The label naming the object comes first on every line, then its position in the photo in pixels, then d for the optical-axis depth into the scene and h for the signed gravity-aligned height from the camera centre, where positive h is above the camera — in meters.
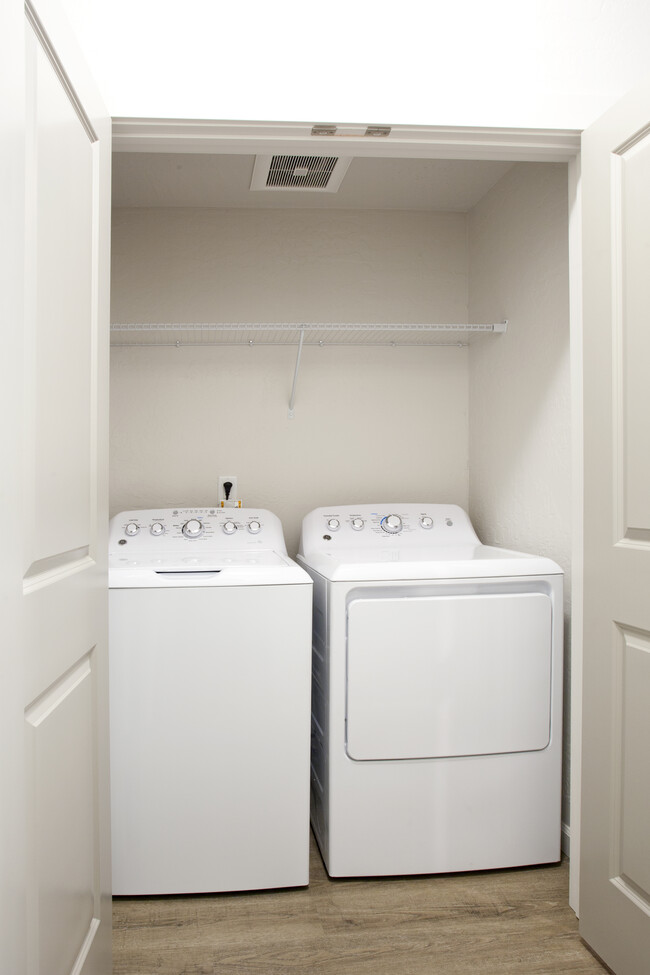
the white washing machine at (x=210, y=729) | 1.80 -0.63
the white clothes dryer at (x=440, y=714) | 1.89 -0.63
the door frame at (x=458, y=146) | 1.55 +0.75
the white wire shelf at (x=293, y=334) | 2.54 +0.55
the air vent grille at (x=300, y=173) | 2.28 +1.02
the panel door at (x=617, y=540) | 1.40 -0.12
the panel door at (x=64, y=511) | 0.99 -0.05
